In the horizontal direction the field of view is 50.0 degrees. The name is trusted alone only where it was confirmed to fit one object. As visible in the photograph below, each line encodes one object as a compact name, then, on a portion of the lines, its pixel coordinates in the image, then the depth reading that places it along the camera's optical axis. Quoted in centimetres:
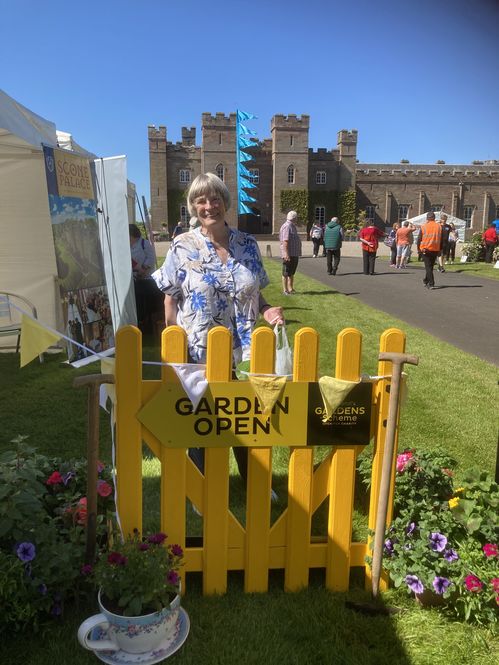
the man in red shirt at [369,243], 1694
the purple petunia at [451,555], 230
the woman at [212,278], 292
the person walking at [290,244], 1200
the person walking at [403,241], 2070
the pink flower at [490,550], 226
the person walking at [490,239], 2194
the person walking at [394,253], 2239
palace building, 5619
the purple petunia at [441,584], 225
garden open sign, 221
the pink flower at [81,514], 237
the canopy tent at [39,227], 666
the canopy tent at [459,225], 3691
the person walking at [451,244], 2294
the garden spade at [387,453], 220
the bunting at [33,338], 242
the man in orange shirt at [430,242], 1406
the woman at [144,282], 836
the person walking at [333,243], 1673
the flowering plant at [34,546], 204
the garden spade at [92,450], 211
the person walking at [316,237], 2822
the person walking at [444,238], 1963
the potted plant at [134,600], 195
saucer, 200
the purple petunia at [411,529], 244
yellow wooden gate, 218
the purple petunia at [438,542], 232
